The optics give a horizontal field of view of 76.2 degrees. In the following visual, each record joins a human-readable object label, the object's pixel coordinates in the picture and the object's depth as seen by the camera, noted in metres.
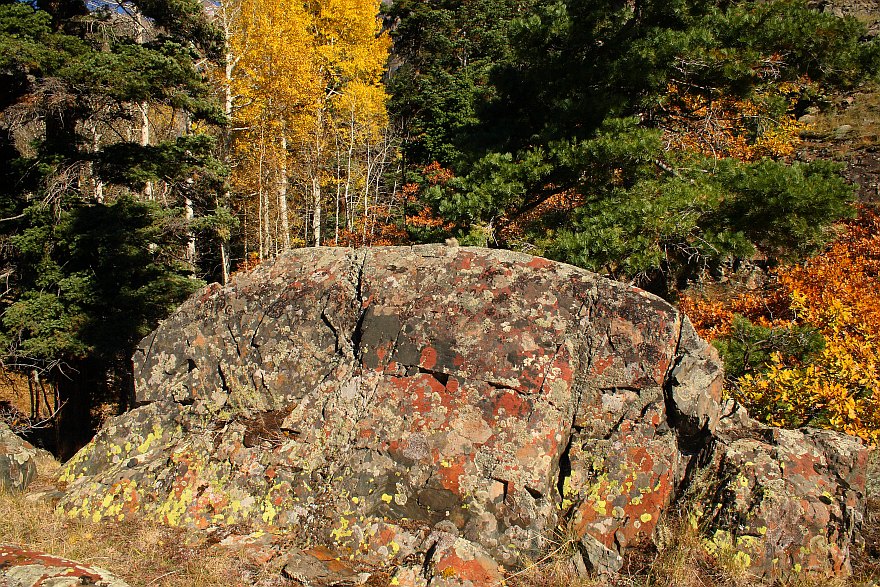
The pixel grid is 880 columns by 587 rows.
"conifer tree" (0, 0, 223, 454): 8.66
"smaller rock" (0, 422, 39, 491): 5.76
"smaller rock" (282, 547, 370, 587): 4.14
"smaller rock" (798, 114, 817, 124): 20.54
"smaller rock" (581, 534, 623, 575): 4.20
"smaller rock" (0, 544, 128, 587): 3.50
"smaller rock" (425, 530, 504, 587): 4.04
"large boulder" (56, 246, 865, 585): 4.35
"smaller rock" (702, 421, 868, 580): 4.10
